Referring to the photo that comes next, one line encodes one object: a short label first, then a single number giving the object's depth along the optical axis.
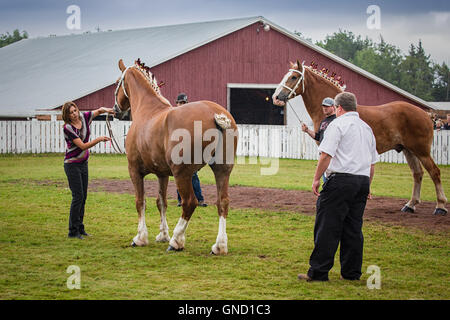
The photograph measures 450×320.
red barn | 29.44
